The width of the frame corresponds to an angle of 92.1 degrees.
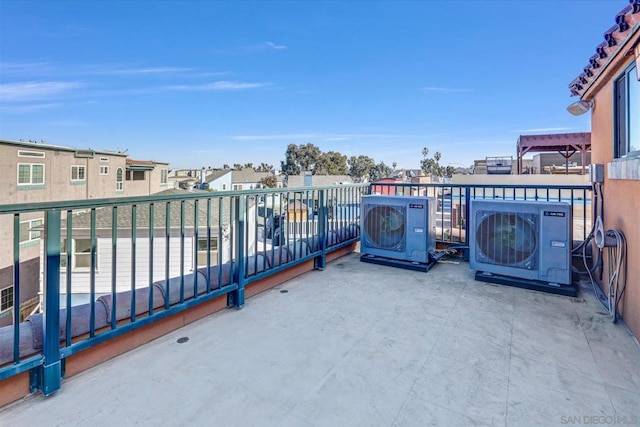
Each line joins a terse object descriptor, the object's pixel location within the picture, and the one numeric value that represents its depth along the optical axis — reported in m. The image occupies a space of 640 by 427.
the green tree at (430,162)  55.78
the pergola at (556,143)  11.16
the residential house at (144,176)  21.97
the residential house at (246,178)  34.90
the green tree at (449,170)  52.95
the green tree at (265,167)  57.91
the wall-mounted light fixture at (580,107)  3.25
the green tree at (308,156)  45.12
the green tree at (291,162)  45.31
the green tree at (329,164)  45.31
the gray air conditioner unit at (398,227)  3.65
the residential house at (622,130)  1.97
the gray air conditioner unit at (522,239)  2.88
